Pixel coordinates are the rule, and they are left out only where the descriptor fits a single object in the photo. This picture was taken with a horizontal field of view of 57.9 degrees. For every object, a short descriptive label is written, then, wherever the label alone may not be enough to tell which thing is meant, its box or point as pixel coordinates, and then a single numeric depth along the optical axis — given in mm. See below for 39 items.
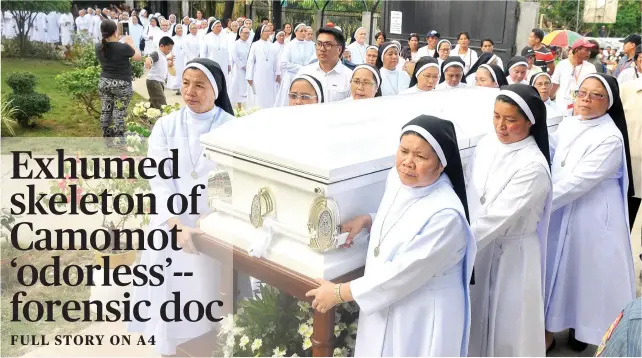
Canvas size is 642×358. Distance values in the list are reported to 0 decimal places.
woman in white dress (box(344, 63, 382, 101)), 4234
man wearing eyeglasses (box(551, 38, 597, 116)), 6855
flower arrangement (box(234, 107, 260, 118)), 4223
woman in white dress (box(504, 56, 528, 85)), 5441
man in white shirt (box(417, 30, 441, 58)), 9980
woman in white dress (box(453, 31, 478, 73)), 8648
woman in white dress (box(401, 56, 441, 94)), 4945
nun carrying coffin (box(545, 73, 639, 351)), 3287
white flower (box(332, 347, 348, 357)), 2476
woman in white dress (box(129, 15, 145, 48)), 15977
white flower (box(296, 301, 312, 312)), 2498
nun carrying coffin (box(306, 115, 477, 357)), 1996
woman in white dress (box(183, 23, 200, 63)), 12336
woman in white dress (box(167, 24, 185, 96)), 12367
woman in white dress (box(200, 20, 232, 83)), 11969
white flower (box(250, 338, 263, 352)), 2421
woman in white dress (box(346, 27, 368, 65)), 9695
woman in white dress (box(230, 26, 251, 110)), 10836
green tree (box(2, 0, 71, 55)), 17000
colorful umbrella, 11445
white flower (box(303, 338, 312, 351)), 2393
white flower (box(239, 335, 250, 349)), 2461
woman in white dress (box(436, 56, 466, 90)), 5223
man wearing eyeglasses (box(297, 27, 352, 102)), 5001
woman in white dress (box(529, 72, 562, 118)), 4914
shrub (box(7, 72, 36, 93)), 8523
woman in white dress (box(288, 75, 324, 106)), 3531
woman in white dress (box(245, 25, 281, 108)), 10070
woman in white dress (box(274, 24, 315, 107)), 9328
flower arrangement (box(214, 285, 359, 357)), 2494
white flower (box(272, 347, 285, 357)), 2463
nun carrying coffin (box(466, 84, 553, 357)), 2623
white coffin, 2145
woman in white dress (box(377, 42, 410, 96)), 6418
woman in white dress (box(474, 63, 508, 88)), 4941
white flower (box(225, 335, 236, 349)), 2537
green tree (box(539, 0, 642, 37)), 29275
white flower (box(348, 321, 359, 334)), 2579
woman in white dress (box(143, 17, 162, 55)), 13962
